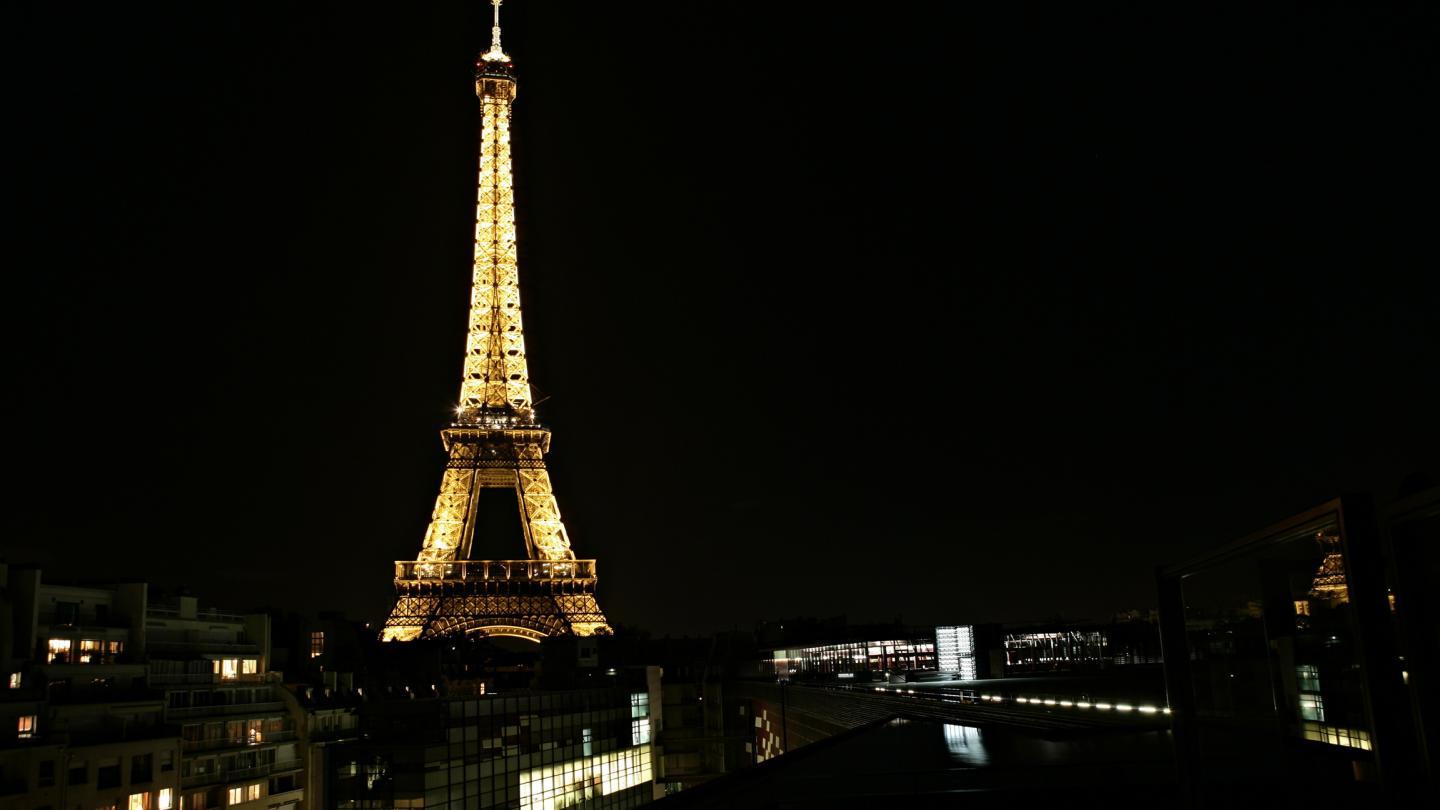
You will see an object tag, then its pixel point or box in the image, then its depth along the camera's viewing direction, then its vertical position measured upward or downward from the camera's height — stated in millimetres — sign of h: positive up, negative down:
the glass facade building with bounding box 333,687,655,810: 45031 -4997
